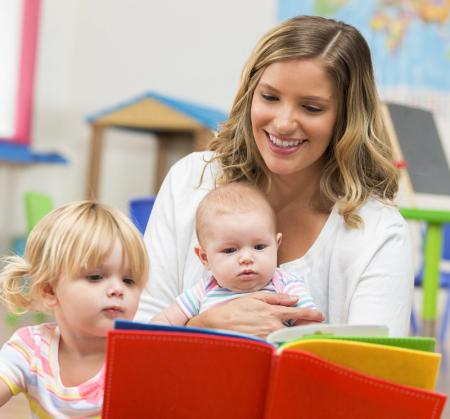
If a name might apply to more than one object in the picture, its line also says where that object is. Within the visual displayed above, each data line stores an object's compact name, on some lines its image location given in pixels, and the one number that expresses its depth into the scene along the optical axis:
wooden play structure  8.37
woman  2.80
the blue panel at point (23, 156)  9.10
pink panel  9.40
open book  1.88
